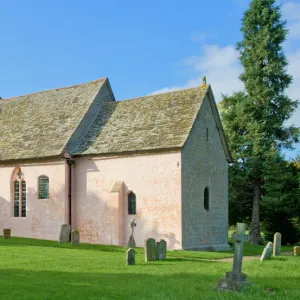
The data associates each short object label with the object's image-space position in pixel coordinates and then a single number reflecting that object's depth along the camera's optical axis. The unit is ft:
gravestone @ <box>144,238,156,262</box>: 67.82
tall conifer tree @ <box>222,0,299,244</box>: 128.36
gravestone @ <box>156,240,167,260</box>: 69.36
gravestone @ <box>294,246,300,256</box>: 83.61
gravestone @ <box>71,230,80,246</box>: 88.12
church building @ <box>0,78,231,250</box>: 91.81
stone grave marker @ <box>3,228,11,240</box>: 96.94
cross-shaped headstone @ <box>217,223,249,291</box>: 44.83
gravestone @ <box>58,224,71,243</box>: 92.58
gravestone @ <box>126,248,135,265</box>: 63.57
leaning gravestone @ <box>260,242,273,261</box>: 70.48
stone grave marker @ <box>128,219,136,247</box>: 88.74
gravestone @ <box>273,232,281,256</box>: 78.75
